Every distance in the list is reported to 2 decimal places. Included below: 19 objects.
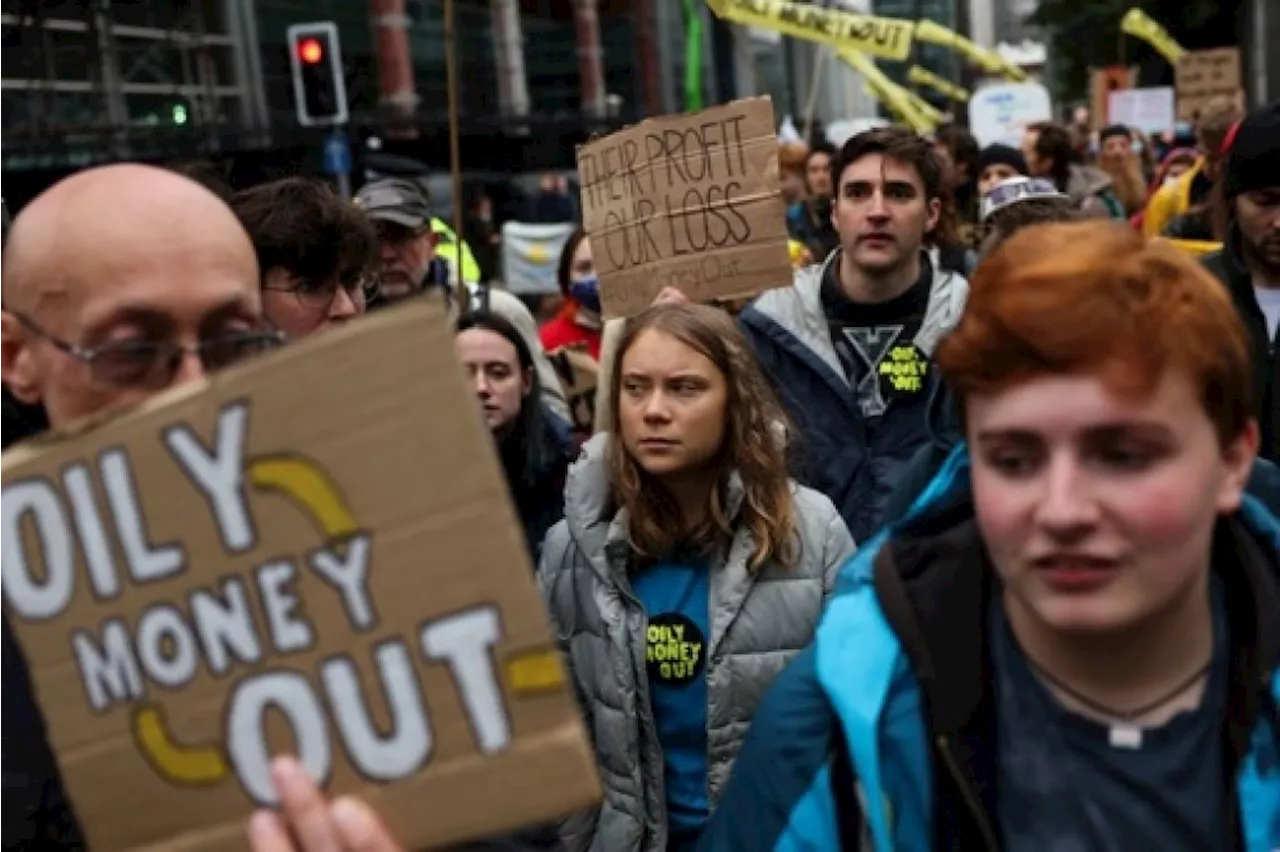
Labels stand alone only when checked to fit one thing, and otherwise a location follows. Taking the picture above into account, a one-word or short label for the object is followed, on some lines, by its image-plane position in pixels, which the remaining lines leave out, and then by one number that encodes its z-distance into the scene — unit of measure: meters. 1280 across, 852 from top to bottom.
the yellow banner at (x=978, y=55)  17.12
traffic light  9.88
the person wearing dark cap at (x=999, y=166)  8.13
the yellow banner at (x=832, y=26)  8.16
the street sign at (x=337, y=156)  10.90
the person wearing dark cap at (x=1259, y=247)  3.77
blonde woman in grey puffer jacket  3.02
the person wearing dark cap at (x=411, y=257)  4.80
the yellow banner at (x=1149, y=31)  18.98
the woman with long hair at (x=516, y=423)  3.93
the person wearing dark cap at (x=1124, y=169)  9.96
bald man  1.60
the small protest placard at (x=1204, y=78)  14.26
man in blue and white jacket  4.39
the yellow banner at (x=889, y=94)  15.11
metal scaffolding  17.56
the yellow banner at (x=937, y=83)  21.08
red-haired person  1.57
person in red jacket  5.91
